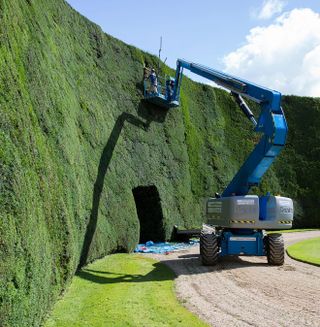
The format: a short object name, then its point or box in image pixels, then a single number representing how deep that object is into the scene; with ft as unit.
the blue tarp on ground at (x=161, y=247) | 76.48
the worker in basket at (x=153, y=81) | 93.61
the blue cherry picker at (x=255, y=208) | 58.80
